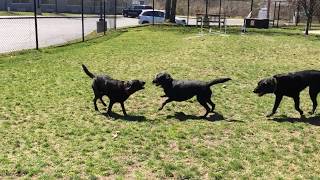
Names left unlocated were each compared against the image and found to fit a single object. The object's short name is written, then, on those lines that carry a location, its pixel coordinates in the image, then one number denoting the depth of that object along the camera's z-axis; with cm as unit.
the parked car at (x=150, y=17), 2632
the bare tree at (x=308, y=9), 2007
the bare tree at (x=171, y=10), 2471
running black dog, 565
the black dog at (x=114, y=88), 544
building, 4155
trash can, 1844
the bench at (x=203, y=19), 2129
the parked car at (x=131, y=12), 3775
